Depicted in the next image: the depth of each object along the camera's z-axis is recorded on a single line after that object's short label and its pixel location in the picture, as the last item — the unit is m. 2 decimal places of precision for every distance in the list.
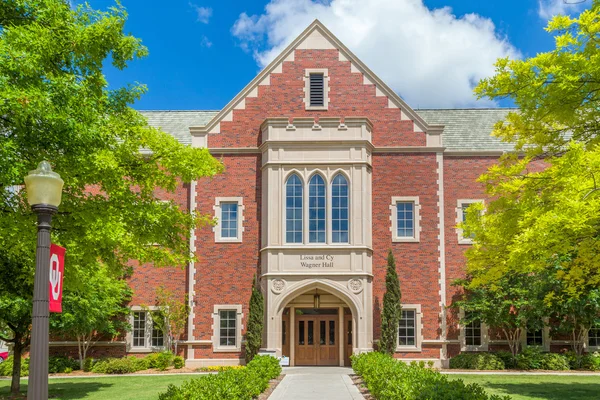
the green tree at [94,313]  21.86
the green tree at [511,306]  25.83
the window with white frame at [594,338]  27.88
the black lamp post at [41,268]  6.90
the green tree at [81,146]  11.97
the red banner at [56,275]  7.54
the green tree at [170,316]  27.58
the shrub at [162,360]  26.69
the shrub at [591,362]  26.12
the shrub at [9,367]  26.92
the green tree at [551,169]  11.84
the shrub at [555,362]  26.22
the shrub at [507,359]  26.67
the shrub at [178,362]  26.94
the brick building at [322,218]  27.16
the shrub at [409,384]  11.04
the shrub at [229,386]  11.52
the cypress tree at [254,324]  26.67
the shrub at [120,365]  26.42
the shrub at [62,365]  27.03
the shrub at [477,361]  26.38
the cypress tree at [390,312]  26.52
